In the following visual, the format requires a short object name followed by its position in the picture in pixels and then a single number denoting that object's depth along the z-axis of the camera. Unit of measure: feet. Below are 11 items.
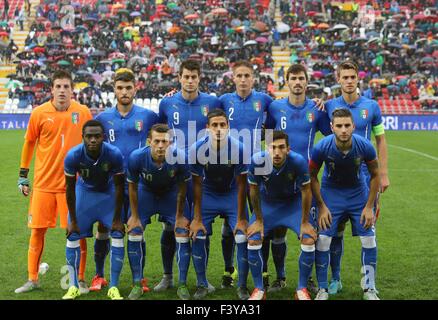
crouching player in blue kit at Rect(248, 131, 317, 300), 22.36
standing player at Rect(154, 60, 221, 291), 25.36
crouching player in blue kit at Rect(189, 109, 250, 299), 23.11
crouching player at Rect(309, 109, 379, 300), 22.58
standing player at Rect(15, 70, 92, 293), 24.49
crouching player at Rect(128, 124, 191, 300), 22.97
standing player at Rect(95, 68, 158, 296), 24.70
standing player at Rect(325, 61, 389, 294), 24.62
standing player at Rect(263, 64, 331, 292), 24.91
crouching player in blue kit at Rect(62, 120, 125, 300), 22.58
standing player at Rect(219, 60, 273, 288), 25.77
